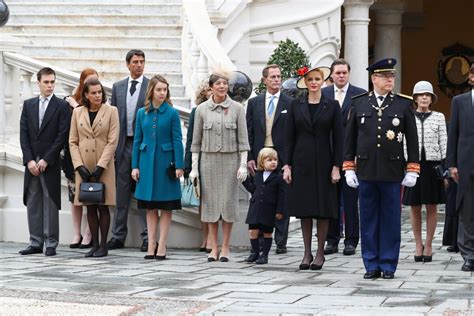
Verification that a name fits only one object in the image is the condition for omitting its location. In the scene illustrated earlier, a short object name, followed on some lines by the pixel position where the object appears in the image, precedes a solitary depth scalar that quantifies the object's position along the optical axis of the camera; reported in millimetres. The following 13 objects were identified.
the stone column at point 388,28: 26031
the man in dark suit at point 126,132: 13227
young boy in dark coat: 12195
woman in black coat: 11680
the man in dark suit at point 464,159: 11758
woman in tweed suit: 12422
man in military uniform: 11031
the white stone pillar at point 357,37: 22078
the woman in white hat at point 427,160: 12578
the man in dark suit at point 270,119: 12961
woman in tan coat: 12586
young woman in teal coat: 12555
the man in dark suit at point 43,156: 12773
